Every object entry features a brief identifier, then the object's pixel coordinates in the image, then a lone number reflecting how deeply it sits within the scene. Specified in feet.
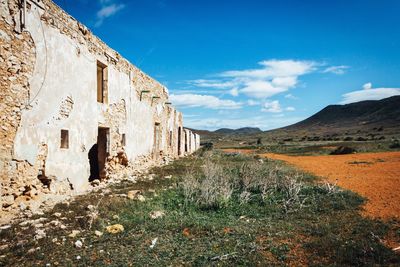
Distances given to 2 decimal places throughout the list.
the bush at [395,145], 72.18
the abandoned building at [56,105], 18.97
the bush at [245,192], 21.91
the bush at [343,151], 67.74
